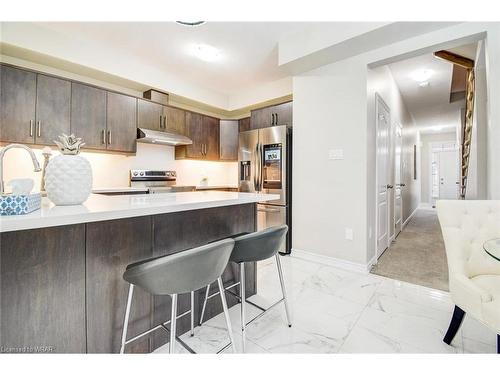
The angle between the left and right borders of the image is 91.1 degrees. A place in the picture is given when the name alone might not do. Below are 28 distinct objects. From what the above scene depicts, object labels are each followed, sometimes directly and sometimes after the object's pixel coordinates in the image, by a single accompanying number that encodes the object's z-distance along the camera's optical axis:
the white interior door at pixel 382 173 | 3.15
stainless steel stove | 3.69
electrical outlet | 2.81
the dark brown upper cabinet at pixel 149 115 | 3.53
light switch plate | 2.87
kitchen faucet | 1.06
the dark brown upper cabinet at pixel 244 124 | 4.54
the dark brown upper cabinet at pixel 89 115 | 2.93
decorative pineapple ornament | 1.17
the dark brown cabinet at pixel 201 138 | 4.21
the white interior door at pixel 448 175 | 8.49
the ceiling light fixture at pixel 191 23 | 2.49
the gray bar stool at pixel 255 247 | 1.40
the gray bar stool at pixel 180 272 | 0.96
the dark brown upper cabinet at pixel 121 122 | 3.22
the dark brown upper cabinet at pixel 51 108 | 2.68
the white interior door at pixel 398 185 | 4.22
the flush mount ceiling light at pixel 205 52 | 3.19
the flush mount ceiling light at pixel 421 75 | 3.76
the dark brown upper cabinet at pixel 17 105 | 2.47
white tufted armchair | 1.37
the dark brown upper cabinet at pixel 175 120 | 3.86
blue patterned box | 0.89
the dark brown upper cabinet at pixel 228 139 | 4.69
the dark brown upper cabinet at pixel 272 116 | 3.73
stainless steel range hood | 3.46
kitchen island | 0.98
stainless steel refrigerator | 3.39
